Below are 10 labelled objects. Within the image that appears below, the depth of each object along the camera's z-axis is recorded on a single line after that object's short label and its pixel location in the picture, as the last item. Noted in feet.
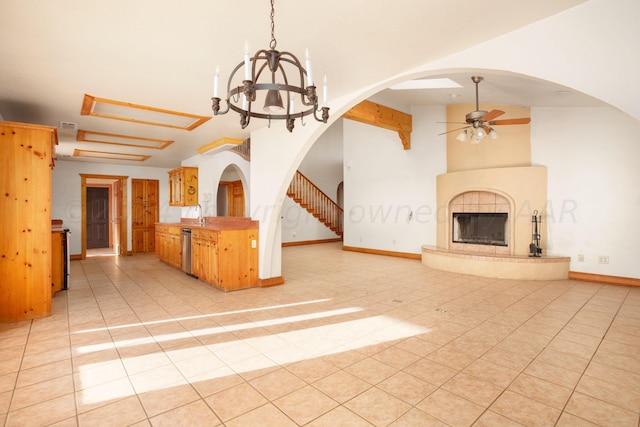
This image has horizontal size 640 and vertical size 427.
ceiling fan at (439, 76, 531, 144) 16.46
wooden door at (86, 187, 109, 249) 35.60
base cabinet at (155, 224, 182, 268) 22.63
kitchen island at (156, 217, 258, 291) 16.72
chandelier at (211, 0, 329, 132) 5.59
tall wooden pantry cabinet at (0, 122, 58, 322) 12.14
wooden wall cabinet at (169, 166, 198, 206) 27.63
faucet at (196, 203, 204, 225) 26.73
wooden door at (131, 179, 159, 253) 31.80
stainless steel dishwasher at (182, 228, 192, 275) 20.43
